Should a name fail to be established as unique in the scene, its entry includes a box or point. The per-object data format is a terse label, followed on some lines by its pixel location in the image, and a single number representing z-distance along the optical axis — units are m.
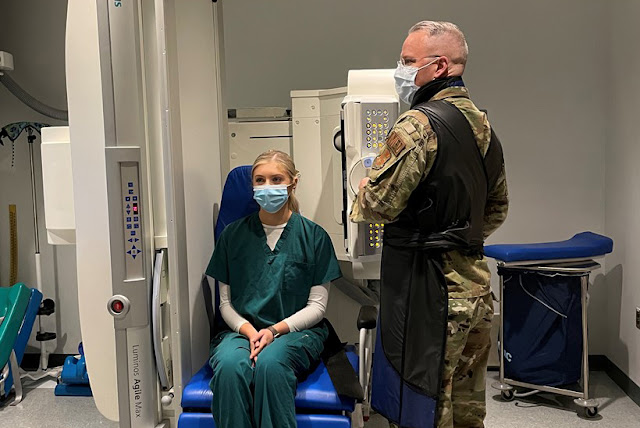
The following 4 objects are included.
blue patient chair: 1.96
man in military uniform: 1.79
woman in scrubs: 2.17
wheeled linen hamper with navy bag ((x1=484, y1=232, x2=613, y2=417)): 2.96
